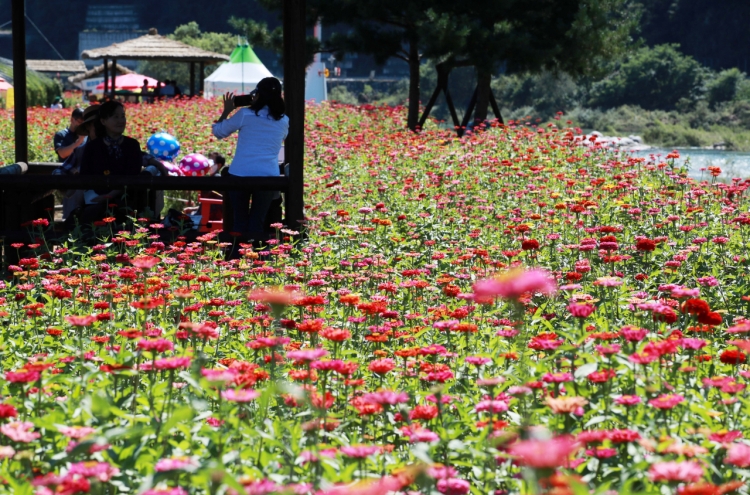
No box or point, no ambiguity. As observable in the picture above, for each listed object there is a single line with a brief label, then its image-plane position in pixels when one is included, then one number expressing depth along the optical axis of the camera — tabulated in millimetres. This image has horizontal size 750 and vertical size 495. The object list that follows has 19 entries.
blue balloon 16969
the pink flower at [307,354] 4492
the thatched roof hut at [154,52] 65437
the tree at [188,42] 156375
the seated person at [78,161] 14281
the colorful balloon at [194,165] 17187
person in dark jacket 13859
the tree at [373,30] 37219
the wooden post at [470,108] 39625
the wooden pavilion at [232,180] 13430
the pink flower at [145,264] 5820
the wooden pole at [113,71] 69975
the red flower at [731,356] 6017
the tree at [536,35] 36281
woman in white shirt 13789
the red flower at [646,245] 8117
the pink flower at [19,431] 4137
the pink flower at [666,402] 4348
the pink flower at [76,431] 4246
